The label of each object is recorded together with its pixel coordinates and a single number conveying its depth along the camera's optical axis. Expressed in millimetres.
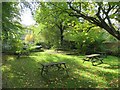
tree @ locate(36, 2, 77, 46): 6222
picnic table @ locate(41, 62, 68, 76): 5035
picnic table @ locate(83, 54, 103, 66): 7503
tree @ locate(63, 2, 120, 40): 6007
